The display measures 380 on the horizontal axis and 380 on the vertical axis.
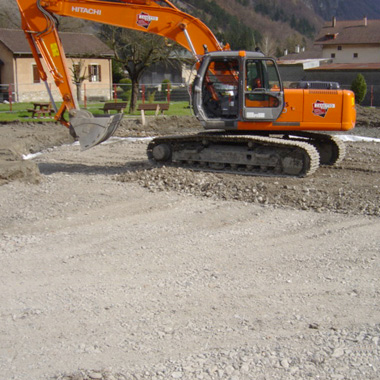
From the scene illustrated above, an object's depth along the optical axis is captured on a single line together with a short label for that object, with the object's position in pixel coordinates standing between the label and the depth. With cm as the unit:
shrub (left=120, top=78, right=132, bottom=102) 3717
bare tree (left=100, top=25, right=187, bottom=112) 2505
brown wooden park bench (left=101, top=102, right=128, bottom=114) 2522
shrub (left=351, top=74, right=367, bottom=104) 3400
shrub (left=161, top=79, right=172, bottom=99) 3318
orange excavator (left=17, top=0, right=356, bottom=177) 1127
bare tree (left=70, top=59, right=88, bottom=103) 3089
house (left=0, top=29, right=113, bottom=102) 3666
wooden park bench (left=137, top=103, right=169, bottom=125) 2519
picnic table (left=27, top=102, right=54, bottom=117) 2365
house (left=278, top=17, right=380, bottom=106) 6141
